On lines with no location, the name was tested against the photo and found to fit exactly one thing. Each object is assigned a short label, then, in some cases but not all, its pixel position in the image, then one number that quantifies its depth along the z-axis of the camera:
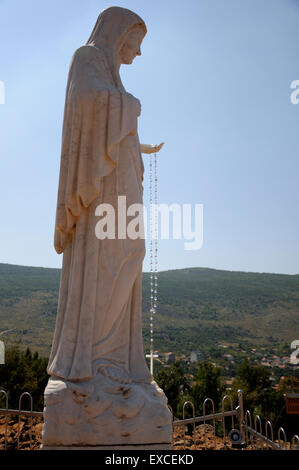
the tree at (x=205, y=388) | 13.15
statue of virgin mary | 4.02
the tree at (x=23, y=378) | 11.55
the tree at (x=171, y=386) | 12.36
